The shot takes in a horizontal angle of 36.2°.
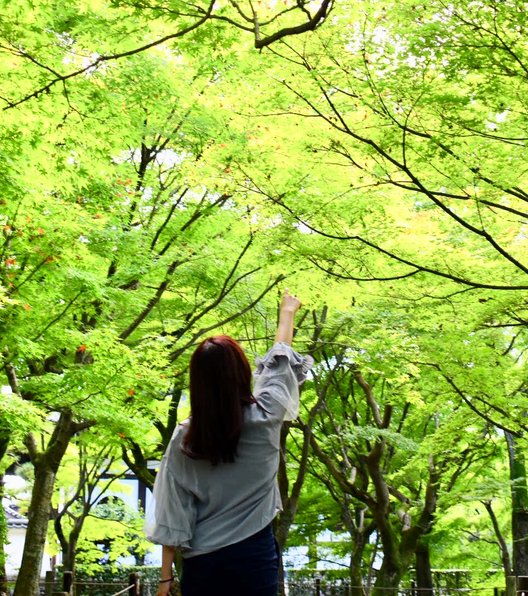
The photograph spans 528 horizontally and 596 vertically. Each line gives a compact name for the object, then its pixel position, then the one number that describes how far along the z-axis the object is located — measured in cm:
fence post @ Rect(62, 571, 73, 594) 991
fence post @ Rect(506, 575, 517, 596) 1498
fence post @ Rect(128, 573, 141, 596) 1026
